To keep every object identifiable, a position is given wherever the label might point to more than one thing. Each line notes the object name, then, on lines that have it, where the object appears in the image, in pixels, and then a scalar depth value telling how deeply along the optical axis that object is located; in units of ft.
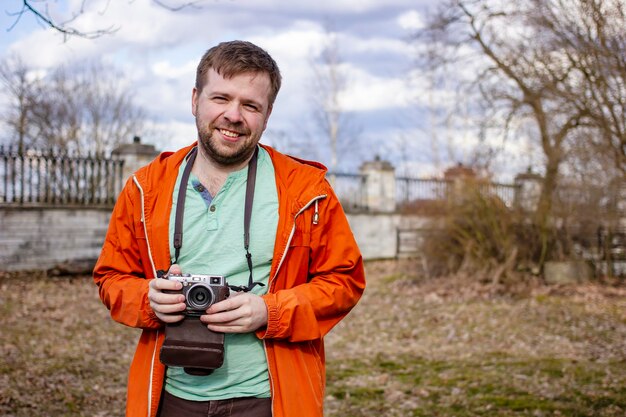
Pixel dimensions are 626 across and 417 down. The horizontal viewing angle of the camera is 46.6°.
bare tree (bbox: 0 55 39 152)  75.20
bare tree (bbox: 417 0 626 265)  33.09
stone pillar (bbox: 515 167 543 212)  47.06
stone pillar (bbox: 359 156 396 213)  68.80
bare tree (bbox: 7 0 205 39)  15.30
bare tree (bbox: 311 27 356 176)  106.93
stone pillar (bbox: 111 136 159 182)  54.70
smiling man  7.83
